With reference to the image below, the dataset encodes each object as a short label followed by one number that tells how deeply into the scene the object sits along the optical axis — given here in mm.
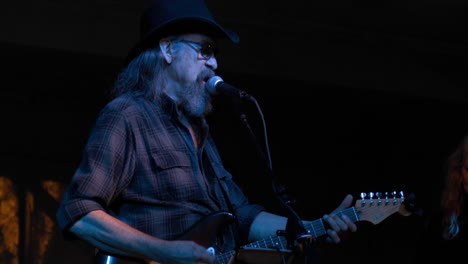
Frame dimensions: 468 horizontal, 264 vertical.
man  6150
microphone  6211
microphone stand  6118
